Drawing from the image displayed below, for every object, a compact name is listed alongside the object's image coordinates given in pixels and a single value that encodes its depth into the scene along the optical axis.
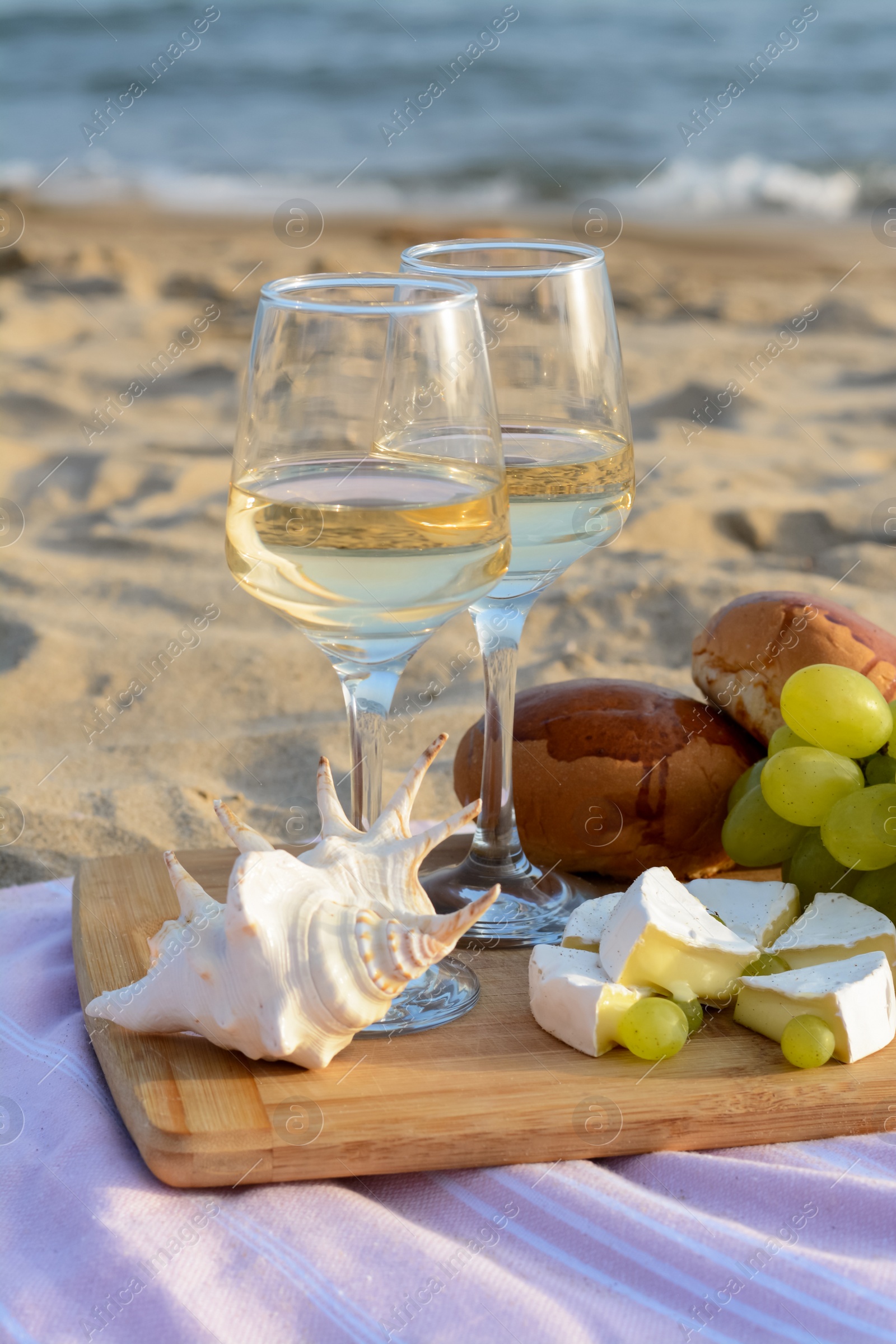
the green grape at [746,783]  1.04
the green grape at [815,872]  1.00
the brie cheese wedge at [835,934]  0.95
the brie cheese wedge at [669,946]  0.94
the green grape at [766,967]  0.95
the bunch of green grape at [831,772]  0.99
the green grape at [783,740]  1.03
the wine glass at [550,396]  0.97
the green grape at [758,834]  1.03
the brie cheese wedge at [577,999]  0.93
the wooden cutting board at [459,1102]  0.89
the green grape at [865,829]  0.97
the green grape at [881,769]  1.00
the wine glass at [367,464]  0.90
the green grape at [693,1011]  0.94
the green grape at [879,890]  0.99
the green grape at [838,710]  1.00
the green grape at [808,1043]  0.92
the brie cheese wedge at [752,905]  0.98
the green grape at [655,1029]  0.92
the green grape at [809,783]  0.99
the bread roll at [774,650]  1.07
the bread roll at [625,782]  1.06
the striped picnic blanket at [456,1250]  0.85
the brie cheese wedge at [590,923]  0.97
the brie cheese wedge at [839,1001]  0.92
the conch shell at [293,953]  0.90
